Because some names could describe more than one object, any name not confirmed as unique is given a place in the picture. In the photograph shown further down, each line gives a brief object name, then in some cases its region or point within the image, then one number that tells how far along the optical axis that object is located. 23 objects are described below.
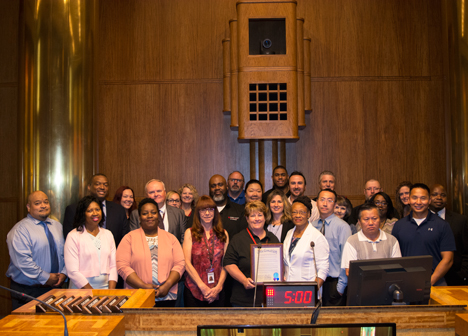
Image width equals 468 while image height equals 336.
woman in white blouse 3.18
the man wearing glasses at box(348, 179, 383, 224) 4.54
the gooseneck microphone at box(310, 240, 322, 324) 1.86
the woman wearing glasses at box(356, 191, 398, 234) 3.86
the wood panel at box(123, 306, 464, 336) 2.30
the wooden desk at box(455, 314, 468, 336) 2.21
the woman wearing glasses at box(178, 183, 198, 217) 4.38
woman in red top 3.42
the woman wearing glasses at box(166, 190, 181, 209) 4.37
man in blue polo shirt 3.31
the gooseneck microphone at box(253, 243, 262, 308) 2.84
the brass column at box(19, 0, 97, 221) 4.68
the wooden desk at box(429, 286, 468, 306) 2.48
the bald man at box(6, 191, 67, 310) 3.59
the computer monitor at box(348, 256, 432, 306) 2.33
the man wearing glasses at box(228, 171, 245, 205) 4.56
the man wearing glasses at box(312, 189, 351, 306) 3.35
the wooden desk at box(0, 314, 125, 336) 2.11
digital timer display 2.39
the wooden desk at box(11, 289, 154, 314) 2.54
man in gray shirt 3.17
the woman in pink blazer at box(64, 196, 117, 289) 3.31
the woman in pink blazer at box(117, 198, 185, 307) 3.28
